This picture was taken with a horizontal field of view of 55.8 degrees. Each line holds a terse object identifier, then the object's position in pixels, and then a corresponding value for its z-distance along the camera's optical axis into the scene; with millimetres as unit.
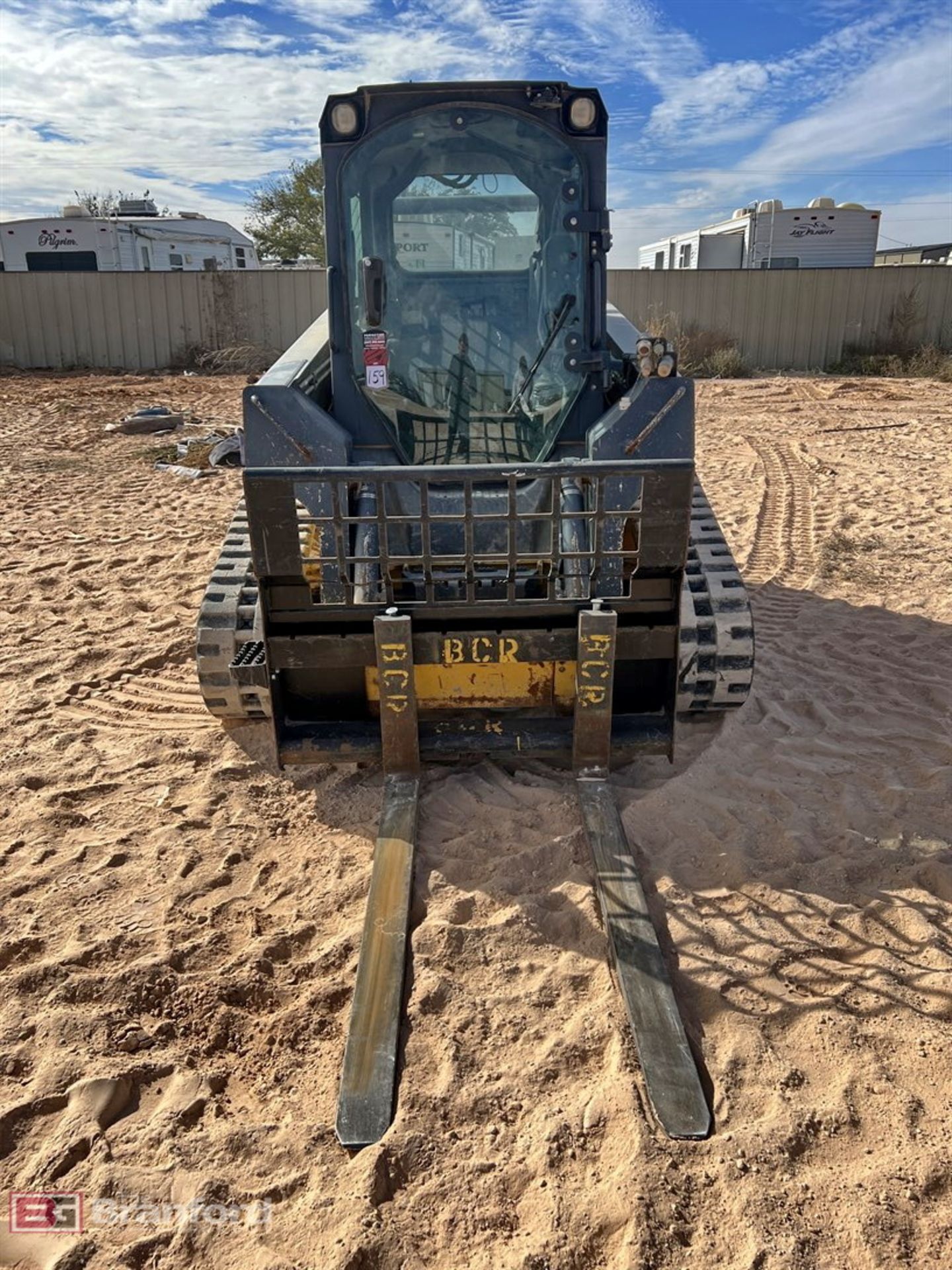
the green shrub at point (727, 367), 17969
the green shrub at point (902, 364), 17688
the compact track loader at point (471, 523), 3254
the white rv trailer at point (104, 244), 22500
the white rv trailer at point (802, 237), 21516
